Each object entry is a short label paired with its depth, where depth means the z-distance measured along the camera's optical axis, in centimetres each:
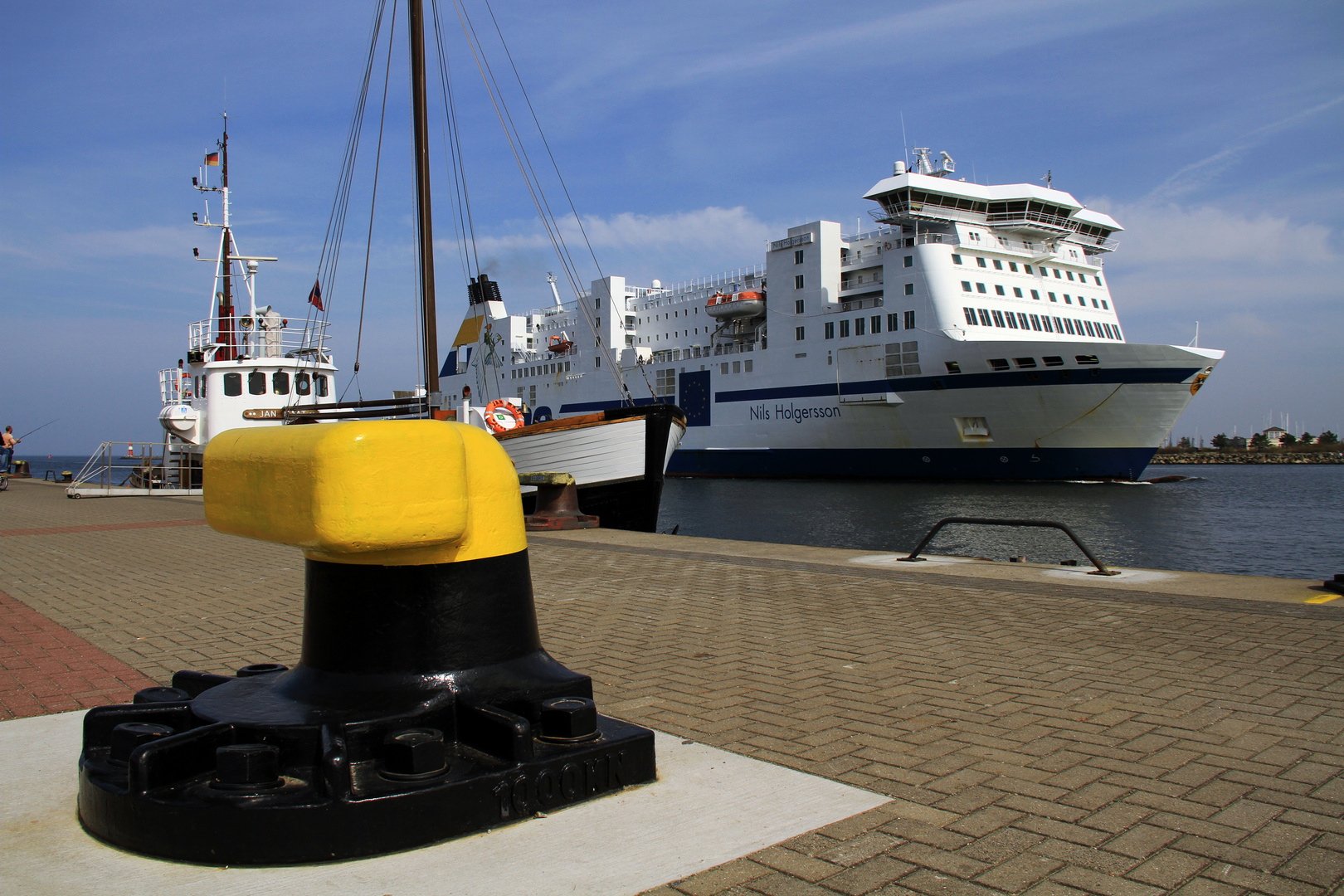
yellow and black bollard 202
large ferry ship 3164
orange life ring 1602
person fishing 2742
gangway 1991
